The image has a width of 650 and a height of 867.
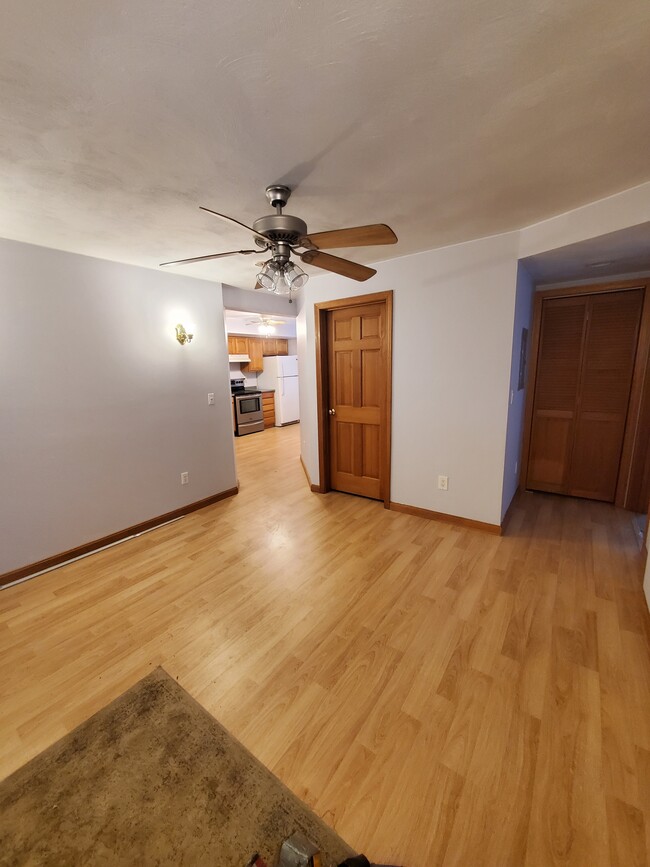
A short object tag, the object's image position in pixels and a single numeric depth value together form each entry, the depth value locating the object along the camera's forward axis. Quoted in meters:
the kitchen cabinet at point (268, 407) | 7.86
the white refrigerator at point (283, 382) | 7.68
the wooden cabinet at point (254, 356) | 7.43
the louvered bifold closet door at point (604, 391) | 3.10
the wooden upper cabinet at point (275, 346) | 7.80
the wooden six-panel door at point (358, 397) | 3.35
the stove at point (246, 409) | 7.03
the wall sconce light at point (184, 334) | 3.25
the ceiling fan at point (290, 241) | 1.50
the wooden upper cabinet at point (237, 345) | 7.03
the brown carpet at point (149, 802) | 1.07
